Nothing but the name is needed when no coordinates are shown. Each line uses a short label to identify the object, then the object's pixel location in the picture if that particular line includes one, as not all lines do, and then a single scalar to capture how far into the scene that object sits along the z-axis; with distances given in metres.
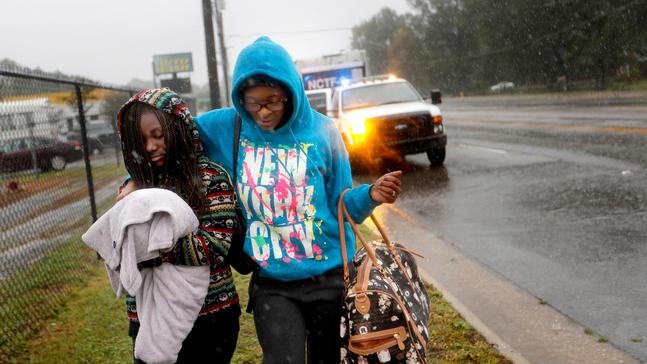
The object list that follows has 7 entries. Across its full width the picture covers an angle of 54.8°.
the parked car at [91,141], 6.66
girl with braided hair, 2.20
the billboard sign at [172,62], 68.74
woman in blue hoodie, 2.34
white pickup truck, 12.05
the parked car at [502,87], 58.10
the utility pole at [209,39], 11.89
